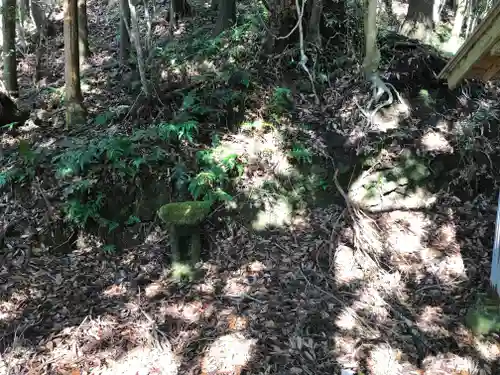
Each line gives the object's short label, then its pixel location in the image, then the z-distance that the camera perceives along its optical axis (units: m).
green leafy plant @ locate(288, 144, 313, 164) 7.39
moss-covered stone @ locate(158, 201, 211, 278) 6.12
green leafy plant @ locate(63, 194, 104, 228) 6.71
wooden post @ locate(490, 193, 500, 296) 5.57
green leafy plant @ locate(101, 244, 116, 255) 6.72
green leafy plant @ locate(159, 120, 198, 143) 7.41
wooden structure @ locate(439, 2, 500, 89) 3.54
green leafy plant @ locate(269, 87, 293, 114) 8.00
